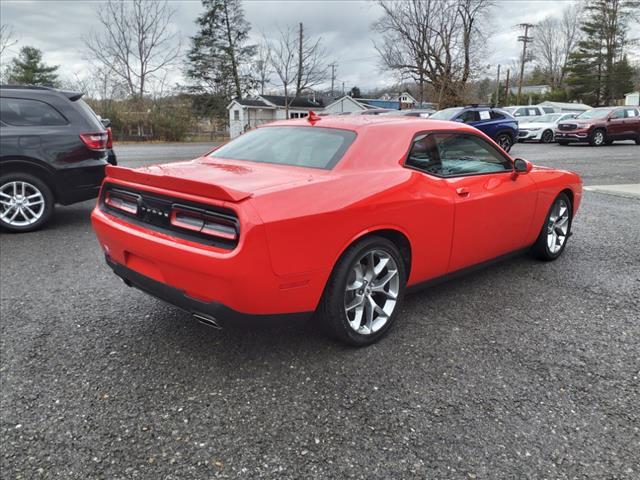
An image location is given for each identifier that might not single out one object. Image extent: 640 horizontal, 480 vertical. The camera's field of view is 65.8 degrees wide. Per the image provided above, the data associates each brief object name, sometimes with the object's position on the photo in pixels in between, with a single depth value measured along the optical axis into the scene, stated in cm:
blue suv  1669
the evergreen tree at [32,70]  4278
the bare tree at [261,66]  4922
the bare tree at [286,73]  4881
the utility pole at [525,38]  6706
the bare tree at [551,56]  7438
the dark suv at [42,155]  601
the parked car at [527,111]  2602
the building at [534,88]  8469
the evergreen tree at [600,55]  5281
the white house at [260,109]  4709
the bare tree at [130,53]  4150
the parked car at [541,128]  2356
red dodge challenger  254
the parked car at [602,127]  2048
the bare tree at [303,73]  4806
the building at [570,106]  5145
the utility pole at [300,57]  4789
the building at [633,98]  5394
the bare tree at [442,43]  4241
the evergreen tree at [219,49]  4712
